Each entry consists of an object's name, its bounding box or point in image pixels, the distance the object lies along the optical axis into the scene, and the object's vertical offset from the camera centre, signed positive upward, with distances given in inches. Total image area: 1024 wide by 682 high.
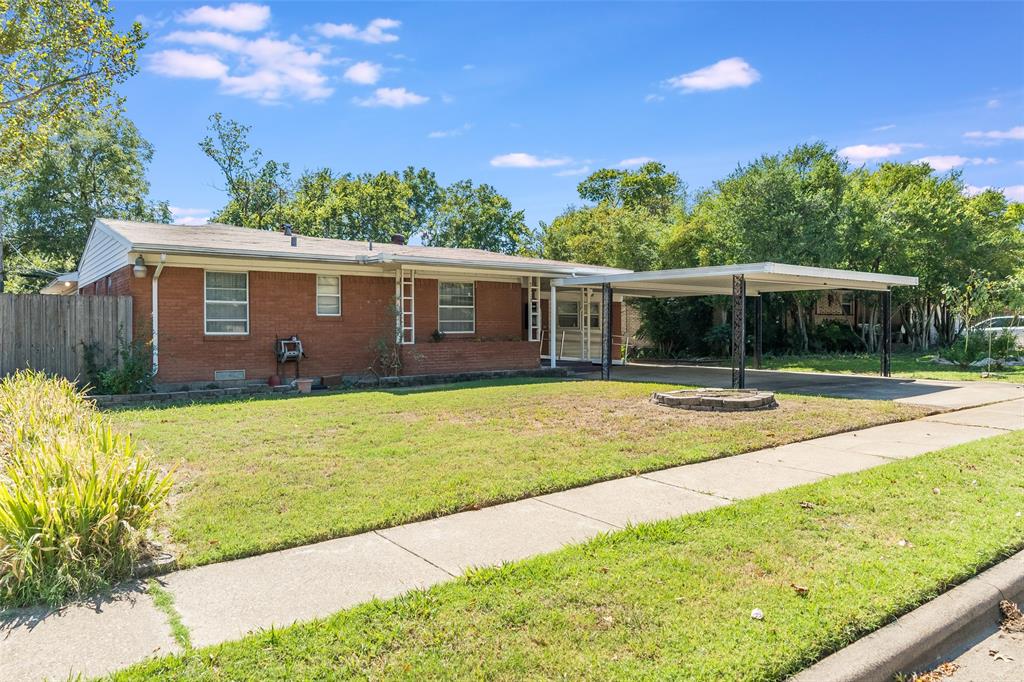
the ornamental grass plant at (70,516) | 137.0 -44.5
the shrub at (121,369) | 451.8 -31.7
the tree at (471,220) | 1647.4 +283.2
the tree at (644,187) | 1879.9 +428.7
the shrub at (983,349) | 708.7 -22.2
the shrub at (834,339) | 984.9 -15.8
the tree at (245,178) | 1360.7 +331.9
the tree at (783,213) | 810.8 +151.3
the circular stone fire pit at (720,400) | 384.8 -44.7
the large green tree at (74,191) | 1085.8 +240.3
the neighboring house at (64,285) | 779.4 +52.9
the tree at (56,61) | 592.7 +265.4
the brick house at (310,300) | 494.6 +24.9
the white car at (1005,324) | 778.8 +5.9
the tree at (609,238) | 1047.6 +167.5
